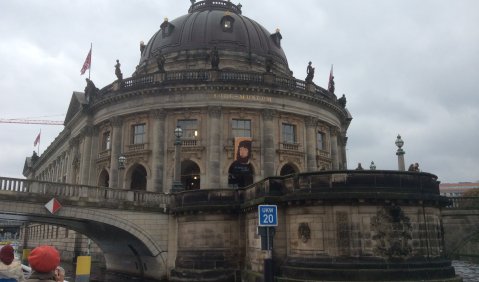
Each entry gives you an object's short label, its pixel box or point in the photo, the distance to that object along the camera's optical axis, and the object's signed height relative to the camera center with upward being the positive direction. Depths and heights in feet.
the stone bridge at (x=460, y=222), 124.67 +5.72
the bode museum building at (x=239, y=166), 74.33 +23.40
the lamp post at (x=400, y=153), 99.91 +19.87
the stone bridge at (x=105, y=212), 86.99 +6.49
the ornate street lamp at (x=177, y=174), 103.14 +15.64
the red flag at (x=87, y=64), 154.92 +59.79
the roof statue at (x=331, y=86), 164.45 +55.38
